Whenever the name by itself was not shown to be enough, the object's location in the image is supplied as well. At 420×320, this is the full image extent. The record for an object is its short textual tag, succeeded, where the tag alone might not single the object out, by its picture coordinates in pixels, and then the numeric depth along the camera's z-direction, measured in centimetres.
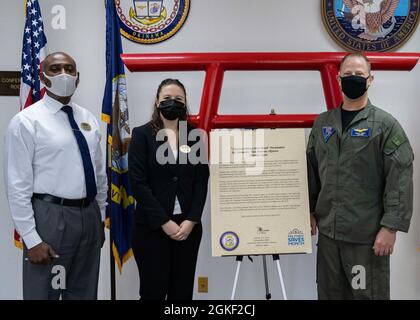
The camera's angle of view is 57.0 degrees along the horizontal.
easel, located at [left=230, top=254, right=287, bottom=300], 211
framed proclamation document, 205
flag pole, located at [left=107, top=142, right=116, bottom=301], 233
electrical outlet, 278
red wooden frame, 236
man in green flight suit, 186
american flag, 245
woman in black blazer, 188
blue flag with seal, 234
